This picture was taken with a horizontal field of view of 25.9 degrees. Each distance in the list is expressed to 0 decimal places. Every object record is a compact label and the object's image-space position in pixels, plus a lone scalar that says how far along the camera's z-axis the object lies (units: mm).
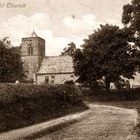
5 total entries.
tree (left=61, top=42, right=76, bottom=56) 93594
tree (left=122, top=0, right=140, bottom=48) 40691
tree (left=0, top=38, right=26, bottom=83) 43062
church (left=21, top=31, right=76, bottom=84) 67538
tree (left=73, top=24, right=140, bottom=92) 41031
